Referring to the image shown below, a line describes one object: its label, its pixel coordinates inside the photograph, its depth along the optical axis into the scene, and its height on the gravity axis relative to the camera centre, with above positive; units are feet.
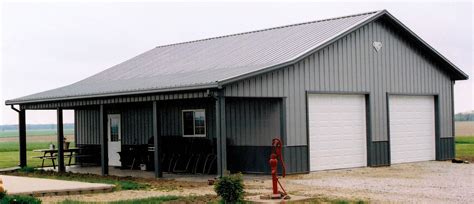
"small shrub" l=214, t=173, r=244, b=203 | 38.42 -3.49
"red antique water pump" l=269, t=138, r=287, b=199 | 42.04 -2.96
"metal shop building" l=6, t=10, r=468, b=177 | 59.93 +2.15
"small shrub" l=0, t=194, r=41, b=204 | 35.58 -3.68
